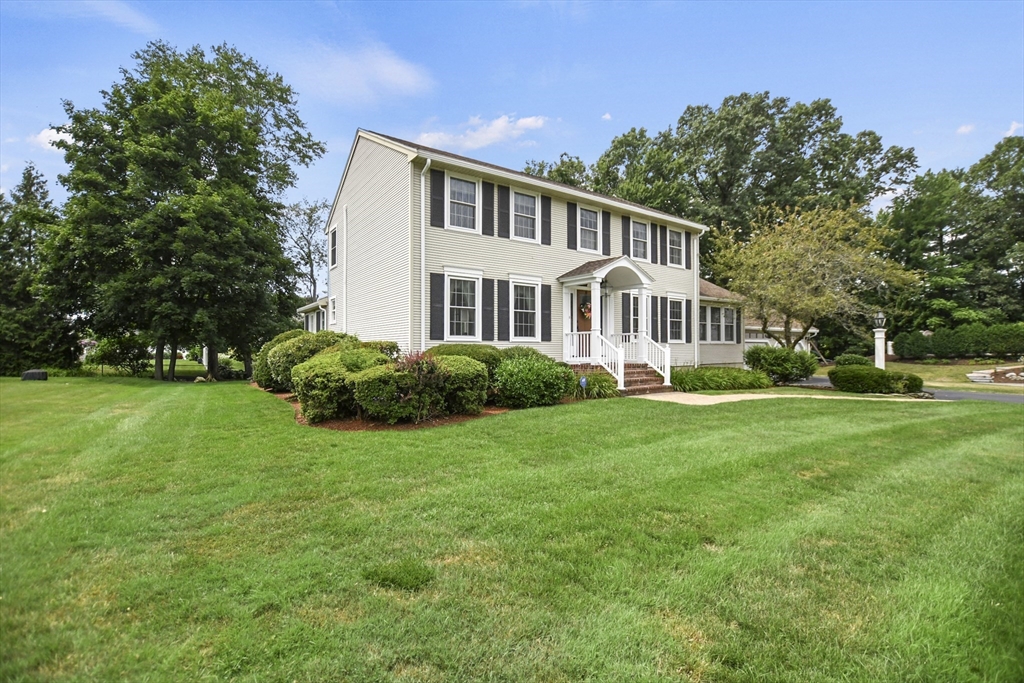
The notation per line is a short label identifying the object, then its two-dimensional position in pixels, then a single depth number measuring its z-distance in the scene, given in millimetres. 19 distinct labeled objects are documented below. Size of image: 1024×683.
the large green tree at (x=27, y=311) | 18500
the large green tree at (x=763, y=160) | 30875
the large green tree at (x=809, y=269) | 17375
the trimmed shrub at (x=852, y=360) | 22453
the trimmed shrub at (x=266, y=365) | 13250
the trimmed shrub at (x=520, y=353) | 10626
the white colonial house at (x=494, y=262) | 11625
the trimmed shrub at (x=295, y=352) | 11695
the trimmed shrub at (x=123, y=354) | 19812
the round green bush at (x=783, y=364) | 16281
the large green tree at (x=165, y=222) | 16328
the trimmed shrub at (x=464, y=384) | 7914
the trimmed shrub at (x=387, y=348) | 10625
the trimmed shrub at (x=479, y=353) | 10047
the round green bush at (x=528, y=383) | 9312
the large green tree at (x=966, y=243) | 26625
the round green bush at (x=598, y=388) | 10742
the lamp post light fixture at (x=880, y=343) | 17578
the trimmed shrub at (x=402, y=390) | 7129
